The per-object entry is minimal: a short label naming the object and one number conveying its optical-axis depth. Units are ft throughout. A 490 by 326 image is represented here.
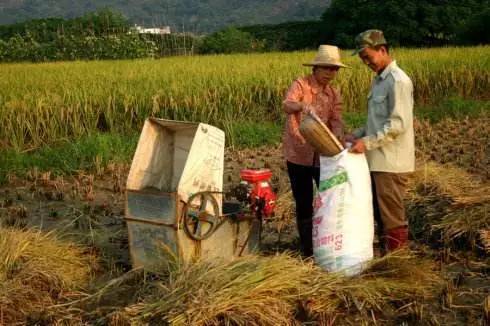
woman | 15.66
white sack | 14.02
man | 14.17
